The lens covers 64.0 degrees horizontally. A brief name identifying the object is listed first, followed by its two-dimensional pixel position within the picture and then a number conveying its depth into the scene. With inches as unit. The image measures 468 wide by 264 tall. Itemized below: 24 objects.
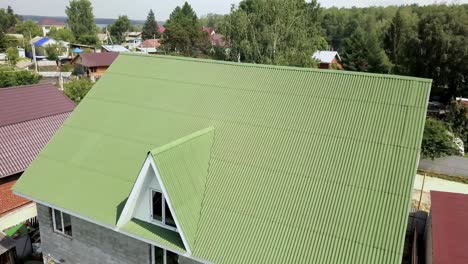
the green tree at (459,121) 1446.9
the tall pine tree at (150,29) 5644.7
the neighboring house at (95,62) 2709.2
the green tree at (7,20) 6835.1
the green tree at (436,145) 1204.5
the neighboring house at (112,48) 3604.8
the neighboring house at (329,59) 2878.9
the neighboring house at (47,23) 7047.2
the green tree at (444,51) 1828.2
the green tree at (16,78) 1985.7
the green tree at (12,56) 3265.3
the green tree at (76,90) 1669.5
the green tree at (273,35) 1366.9
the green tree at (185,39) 2797.7
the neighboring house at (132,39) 5353.3
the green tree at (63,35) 4643.0
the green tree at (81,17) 5600.4
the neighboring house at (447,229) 583.9
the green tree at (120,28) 5910.4
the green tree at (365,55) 2252.7
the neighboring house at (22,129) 917.8
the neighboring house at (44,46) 3897.6
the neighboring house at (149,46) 4125.2
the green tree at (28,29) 5432.6
